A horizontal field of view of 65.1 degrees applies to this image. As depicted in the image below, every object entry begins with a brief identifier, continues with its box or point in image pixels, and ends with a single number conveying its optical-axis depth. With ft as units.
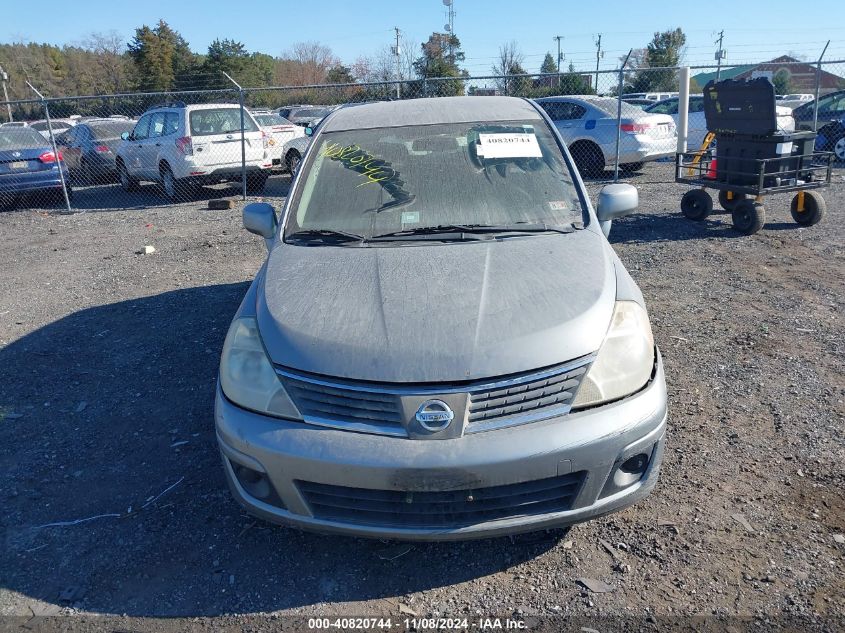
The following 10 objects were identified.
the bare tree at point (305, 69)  195.31
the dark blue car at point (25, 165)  40.68
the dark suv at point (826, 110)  49.52
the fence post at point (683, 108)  29.79
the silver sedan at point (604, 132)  41.19
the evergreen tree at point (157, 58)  157.38
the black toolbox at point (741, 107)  24.53
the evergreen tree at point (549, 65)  168.47
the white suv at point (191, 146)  40.04
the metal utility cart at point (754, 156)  25.04
